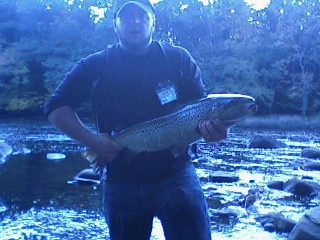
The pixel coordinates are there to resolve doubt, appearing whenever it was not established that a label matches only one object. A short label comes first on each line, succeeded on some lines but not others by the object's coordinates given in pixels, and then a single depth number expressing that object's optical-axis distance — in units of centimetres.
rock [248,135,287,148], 1345
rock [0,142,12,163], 1034
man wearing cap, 260
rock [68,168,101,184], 807
